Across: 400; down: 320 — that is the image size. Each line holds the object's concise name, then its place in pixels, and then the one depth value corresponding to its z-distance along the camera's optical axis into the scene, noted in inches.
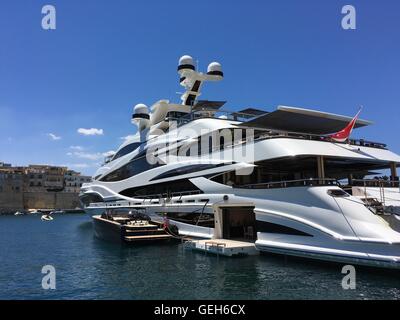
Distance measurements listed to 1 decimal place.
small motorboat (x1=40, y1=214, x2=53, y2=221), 2578.7
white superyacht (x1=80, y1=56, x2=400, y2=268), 569.9
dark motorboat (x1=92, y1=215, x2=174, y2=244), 919.0
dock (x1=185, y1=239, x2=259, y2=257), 693.3
